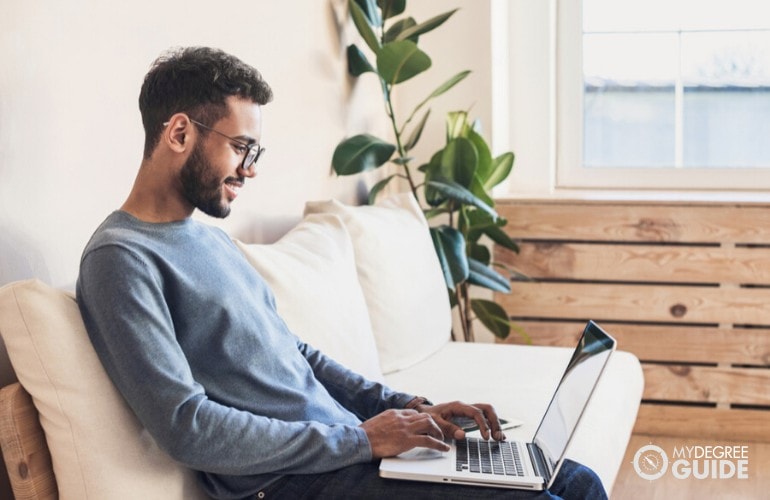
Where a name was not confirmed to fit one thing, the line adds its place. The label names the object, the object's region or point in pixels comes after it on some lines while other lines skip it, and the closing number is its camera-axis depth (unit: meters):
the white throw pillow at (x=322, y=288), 1.98
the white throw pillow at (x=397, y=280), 2.45
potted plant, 2.81
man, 1.37
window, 3.41
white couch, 1.37
